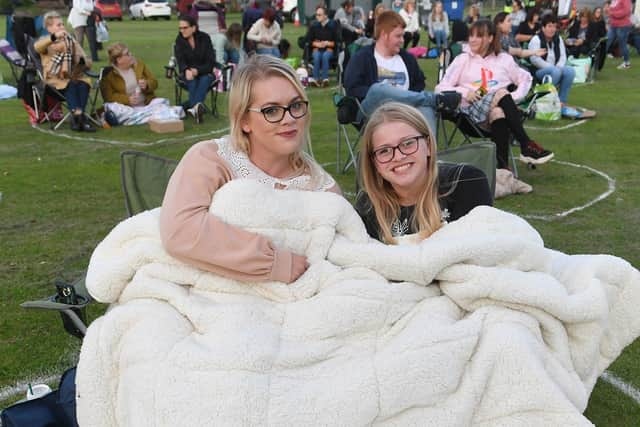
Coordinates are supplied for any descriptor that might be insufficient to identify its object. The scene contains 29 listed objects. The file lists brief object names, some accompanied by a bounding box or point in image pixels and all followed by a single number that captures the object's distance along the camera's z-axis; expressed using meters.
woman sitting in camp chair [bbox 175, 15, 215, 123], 9.73
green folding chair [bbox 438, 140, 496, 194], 3.63
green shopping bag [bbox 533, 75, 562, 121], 9.23
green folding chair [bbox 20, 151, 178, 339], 3.38
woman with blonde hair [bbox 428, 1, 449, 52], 18.02
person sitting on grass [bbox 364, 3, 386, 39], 17.50
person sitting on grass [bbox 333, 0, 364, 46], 16.28
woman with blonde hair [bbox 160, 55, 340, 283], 2.21
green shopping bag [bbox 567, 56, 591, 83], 12.91
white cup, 2.62
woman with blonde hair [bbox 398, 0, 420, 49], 18.41
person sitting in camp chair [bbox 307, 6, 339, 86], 13.65
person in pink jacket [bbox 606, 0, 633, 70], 15.94
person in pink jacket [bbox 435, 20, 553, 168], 6.32
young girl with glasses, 2.66
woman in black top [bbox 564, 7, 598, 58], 15.07
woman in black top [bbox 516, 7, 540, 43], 12.40
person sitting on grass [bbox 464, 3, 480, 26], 19.11
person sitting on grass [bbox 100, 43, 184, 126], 9.05
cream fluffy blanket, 1.90
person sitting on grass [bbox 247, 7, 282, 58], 13.78
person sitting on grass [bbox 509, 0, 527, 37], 17.03
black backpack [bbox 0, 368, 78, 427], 2.40
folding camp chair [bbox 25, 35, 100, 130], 8.78
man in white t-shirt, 6.02
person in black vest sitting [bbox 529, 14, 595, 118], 10.34
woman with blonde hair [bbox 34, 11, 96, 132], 8.62
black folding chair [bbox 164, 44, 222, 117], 9.82
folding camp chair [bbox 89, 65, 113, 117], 8.88
